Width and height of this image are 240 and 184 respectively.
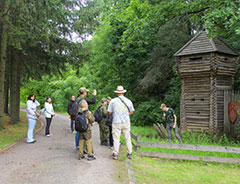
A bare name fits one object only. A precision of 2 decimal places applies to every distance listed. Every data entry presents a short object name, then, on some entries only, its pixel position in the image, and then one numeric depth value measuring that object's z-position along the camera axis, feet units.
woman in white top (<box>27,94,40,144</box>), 31.63
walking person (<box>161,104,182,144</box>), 36.04
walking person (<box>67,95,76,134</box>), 40.87
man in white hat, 23.93
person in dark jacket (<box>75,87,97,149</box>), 25.24
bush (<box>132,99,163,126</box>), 70.18
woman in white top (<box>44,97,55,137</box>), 37.88
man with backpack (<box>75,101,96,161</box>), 23.57
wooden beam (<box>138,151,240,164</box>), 27.02
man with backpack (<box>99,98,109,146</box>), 31.48
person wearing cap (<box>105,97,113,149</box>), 29.37
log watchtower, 46.03
